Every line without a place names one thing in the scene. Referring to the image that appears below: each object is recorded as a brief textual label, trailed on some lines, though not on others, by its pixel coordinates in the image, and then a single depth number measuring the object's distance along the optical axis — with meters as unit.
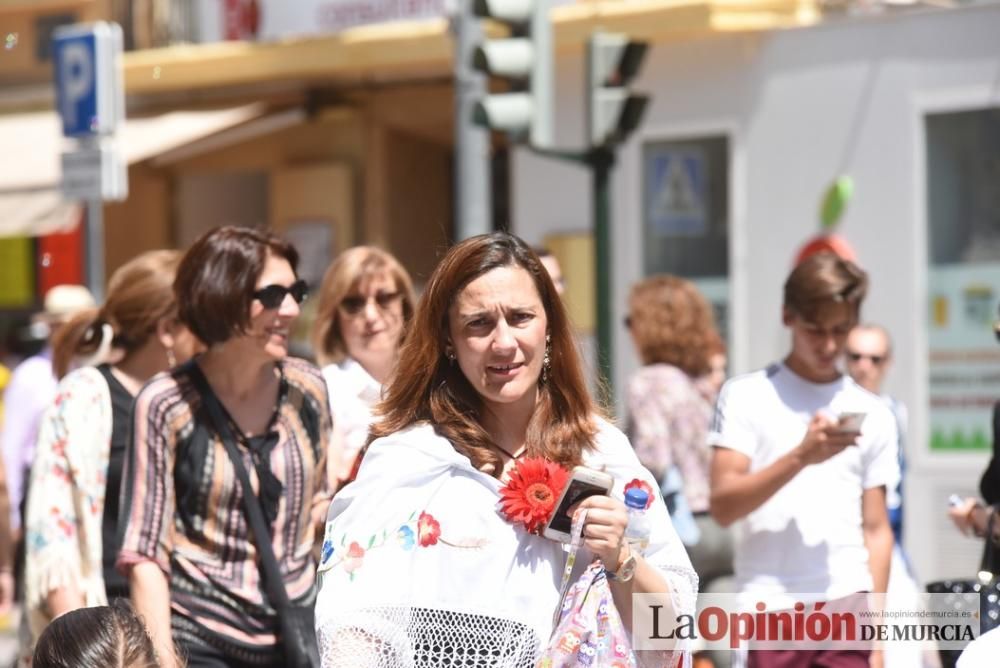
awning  26.67
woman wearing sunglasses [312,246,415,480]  10.64
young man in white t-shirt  9.79
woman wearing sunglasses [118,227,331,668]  8.32
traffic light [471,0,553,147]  15.47
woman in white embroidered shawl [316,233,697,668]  6.19
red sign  30.61
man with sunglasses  10.10
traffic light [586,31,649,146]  15.36
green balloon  21.65
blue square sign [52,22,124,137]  19.56
